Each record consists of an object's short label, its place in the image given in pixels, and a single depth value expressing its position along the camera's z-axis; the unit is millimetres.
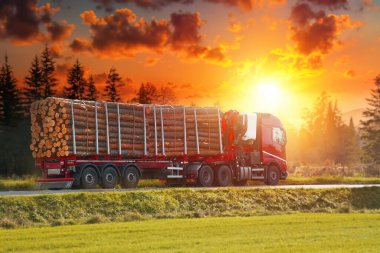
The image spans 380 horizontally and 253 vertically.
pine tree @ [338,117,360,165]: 117500
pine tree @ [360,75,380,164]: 82562
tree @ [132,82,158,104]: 76812
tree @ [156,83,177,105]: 80388
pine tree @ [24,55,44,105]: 68312
